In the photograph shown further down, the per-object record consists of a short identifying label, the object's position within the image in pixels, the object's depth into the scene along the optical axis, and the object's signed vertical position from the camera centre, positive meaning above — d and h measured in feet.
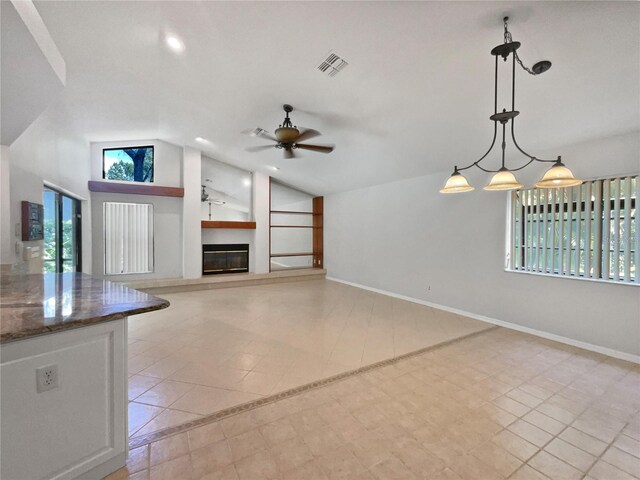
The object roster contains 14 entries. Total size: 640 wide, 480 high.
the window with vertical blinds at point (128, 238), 20.86 -0.31
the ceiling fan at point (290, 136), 11.64 +4.25
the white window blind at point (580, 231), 10.25 +0.23
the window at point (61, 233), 13.09 +0.05
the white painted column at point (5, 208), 8.57 +0.81
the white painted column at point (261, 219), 25.68 +1.45
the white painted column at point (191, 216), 22.81 +1.50
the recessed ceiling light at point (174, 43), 9.74 +6.85
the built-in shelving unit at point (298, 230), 29.17 +0.52
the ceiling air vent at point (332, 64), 9.33 +5.94
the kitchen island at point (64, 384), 4.09 -2.45
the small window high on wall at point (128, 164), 20.99 +5.46
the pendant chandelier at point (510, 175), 6.61 +1.57
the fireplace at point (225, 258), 24.90 -2.18
